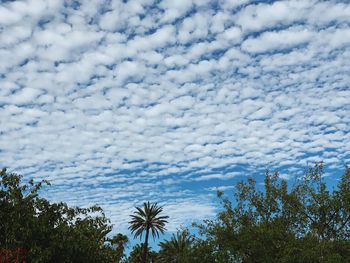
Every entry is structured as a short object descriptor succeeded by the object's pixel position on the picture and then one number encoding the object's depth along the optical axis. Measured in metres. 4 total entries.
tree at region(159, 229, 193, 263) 78.07
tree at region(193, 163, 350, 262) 24.48
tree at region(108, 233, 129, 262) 26.94
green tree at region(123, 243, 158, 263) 79.19
